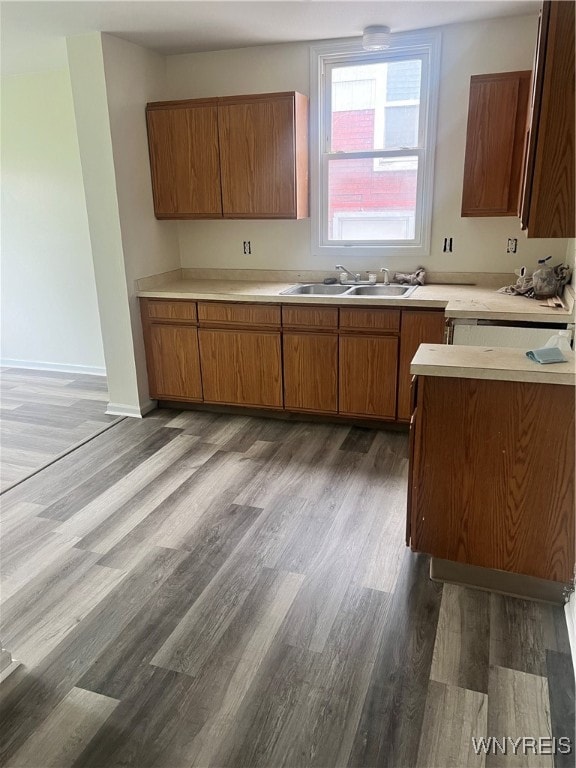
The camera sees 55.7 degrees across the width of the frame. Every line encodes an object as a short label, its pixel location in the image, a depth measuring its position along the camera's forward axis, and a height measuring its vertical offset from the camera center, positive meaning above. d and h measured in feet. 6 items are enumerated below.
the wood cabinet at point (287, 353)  11.45 -3.01
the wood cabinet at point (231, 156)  12.01 +1.30
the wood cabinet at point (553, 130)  5.54 +0.80
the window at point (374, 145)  11.90 +1.47
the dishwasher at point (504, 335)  8.83 -1.99
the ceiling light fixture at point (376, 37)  11.02 +3.41
